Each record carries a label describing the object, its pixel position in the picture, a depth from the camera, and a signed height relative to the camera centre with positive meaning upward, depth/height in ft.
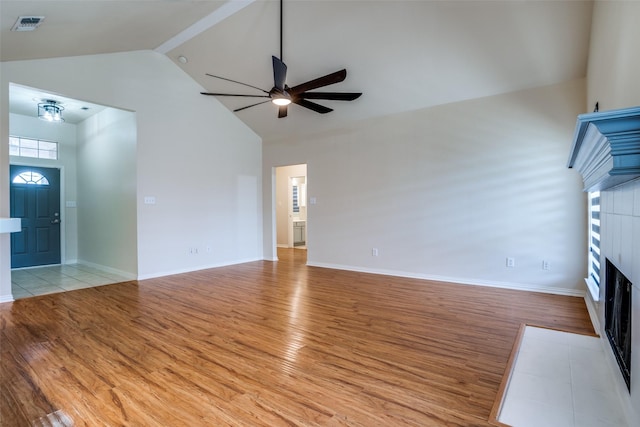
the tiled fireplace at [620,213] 3.90 -0.11
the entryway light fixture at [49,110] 17.22 +5.58
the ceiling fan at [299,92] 11.08 +4.56
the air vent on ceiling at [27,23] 9.90 +6.03
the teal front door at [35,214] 20.01 -0.01
